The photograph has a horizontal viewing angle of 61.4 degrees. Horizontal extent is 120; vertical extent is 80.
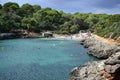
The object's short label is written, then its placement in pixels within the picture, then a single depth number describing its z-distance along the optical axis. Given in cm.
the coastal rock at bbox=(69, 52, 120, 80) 1257
